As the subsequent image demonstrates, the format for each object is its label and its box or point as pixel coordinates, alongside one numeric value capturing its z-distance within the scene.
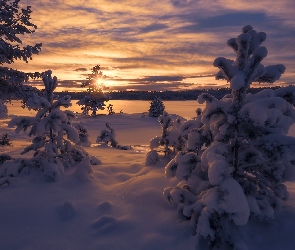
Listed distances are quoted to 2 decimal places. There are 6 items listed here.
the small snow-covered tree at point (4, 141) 13.04
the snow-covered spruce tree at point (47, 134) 5.53
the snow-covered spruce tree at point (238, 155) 2.92
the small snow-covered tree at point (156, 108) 38.00
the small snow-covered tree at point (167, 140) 6.46
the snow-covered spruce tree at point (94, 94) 43.78
